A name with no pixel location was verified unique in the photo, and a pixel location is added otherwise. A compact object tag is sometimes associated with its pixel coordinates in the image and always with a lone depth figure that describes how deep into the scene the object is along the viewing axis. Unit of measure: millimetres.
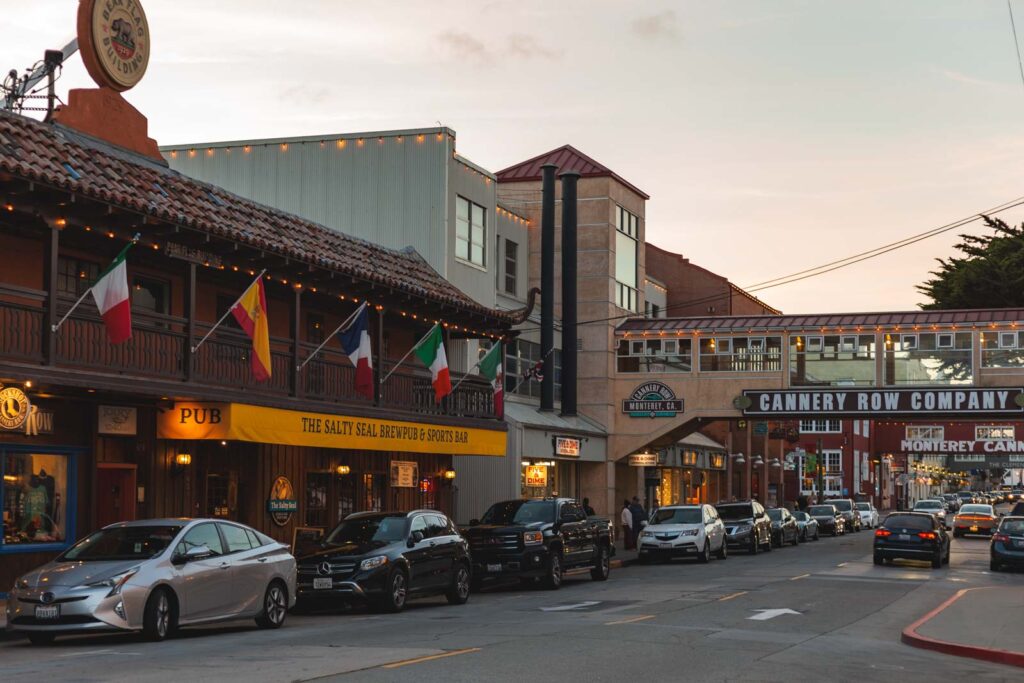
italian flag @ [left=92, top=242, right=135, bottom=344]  21031
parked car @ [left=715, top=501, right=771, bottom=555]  44312
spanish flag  24641
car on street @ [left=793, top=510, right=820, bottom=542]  56062
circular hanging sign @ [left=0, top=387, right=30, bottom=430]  20750
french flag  28406
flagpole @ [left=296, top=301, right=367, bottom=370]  27938
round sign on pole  26078
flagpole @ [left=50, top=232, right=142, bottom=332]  20580
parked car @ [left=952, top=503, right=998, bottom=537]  60375
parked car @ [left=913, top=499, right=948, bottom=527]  71488
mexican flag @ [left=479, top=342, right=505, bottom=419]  34125
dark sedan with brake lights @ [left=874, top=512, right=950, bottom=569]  36844
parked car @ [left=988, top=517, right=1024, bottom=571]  35750
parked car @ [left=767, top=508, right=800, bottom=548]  50438
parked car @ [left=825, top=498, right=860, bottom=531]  67088
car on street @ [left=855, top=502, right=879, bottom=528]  72688
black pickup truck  27625
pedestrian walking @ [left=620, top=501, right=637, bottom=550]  43688
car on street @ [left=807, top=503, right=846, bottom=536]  62406
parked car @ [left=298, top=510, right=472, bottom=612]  21828
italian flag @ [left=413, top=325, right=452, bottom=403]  30844
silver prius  16391
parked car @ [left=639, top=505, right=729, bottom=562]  38438
